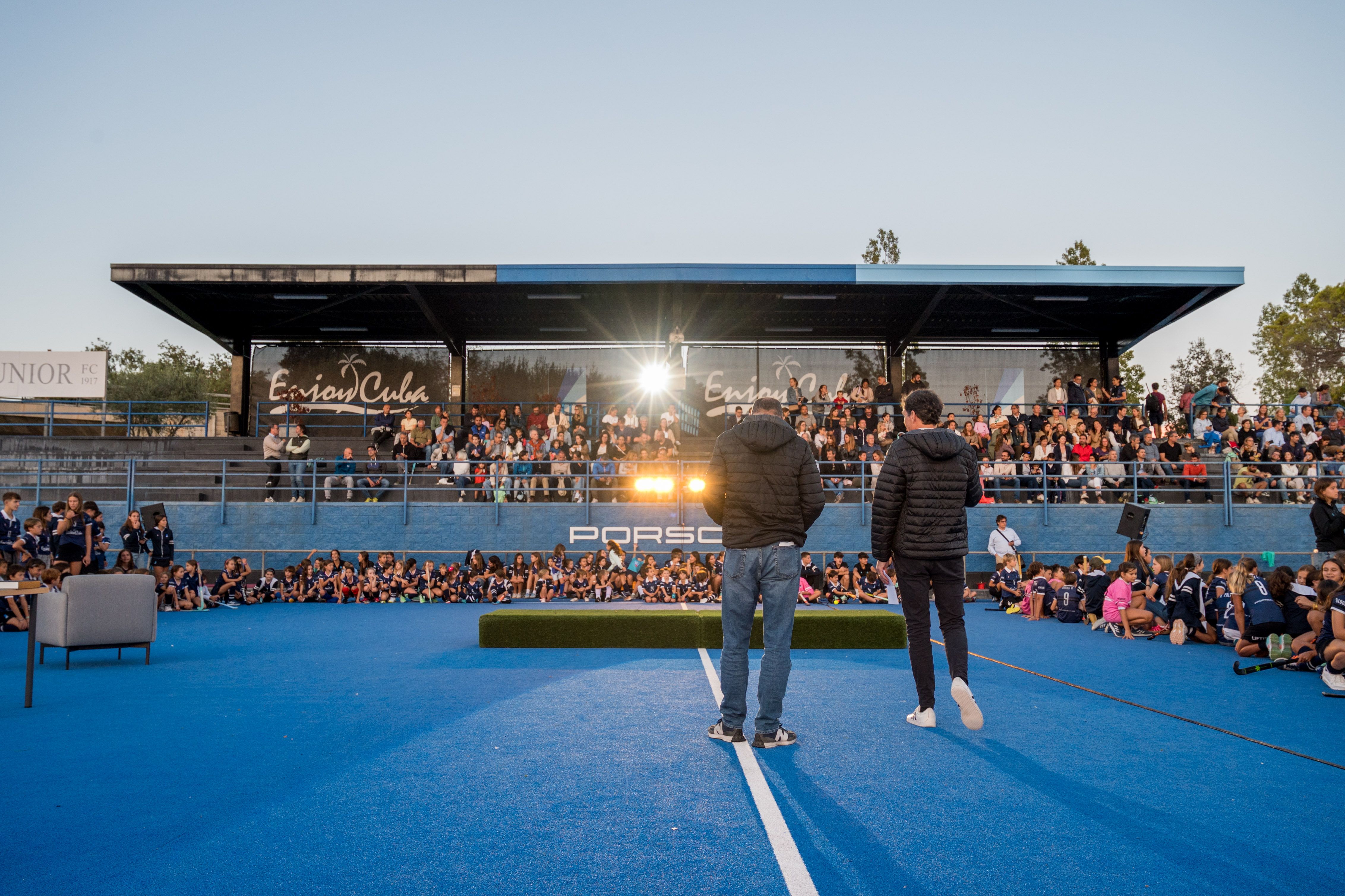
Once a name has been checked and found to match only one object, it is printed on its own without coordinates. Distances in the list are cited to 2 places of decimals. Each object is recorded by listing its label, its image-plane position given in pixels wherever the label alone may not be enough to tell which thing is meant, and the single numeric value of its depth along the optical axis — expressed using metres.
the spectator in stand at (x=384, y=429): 22.48
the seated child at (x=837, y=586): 18.20
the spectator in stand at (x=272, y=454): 20.48
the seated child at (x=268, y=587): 18.50
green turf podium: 10.55
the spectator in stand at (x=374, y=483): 20.00
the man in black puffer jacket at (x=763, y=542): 5.49
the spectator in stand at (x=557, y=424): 21.81
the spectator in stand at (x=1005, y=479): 19.97
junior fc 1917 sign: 27.09
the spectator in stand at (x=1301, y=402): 22.08
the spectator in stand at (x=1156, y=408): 22.52
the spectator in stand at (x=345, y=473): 20.12
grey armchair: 8.91
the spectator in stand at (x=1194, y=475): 19.56
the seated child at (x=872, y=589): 17.92
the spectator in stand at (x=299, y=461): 20.06
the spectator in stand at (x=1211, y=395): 22.47
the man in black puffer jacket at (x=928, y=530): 5.89
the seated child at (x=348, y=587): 18.47
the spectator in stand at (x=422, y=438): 21.66
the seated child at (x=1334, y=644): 7.82
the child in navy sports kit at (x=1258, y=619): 9.59
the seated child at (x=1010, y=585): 17.03
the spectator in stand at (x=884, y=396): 23.41
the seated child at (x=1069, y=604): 14.63
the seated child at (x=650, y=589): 17.78
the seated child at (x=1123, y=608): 12.53
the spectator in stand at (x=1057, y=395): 23.95
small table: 6.75
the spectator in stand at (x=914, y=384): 23.02
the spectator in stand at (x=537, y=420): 23.52
